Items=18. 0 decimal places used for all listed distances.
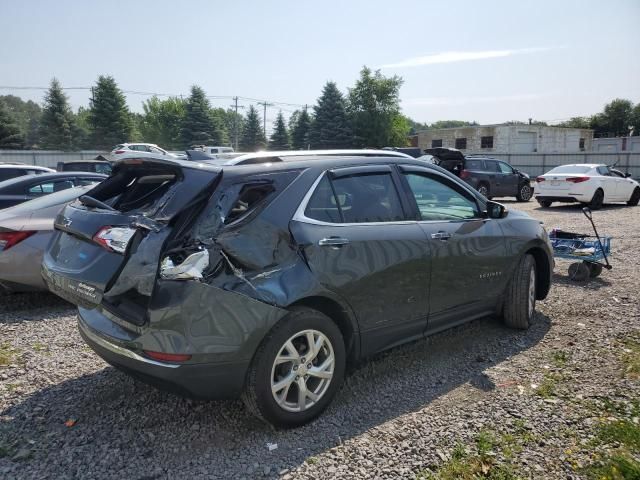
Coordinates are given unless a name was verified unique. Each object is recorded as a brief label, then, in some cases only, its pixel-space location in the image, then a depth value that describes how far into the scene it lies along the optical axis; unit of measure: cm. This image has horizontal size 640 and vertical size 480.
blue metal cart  694
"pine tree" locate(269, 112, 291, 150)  5722
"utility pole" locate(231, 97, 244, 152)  6469
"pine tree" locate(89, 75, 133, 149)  4988
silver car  541
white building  5269
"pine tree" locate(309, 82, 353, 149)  5266
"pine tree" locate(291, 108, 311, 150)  5581
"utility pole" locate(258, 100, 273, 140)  6368
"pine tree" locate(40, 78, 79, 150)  5009
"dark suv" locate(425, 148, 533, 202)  1942
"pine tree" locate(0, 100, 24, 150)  4659
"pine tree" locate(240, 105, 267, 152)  6212
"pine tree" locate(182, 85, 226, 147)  5159
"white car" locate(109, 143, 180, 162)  3202
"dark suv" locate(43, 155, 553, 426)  291
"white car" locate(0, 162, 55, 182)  1066
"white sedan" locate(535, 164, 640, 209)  1627
